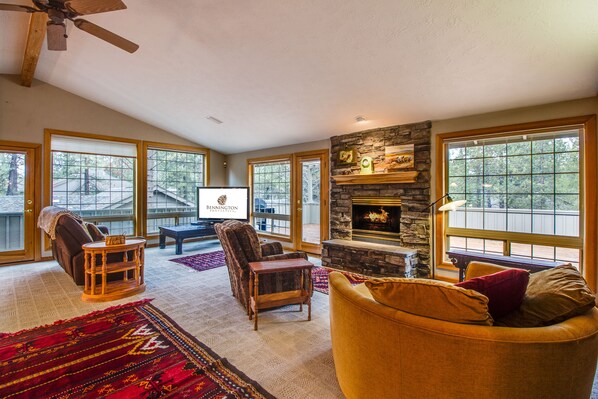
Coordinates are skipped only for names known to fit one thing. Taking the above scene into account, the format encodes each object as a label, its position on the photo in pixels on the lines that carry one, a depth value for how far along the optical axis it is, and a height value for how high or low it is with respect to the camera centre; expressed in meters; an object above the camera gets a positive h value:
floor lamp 4.07 -0.58
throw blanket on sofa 3.58 -0.25
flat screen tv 6.61 -0.10
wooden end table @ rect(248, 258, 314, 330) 2.57 -0.90
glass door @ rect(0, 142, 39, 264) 4.89 -0.06
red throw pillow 1.32 -0.44
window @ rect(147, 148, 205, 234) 6.52 +0.34
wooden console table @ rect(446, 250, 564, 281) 2.90 -0.69
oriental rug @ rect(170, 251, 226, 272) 4.70 -1.10
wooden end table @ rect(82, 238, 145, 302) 3.23 -0.85
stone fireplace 4.11 -0.18
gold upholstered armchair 1.09 -0.66
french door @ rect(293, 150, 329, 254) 5.48 -0.02
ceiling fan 2.20 +1.52
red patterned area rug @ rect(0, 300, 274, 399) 1.76 -1.18
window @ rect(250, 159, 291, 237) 6.38 +0.06
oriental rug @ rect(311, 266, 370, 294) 3.72 -1.15
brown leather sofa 3.55 -0.53
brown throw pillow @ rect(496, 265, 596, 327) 1.23 -0.48
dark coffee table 5.58 -0.67
